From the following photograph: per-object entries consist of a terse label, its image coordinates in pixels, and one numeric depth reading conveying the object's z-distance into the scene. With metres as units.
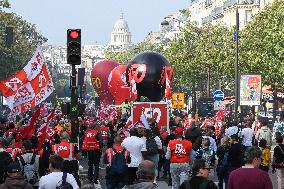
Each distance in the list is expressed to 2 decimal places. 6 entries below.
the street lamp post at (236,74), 48.11
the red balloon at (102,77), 84.81
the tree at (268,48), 62.84
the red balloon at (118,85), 67.68
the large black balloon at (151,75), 43.47
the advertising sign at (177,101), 58.84
